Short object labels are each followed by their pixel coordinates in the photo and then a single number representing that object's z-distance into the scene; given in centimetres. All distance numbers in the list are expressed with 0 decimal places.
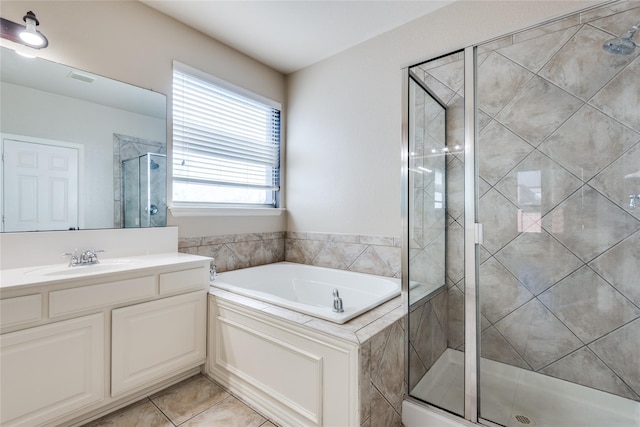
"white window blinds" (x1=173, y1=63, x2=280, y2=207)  245
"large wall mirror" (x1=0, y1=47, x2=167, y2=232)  165
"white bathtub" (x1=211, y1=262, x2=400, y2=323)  229
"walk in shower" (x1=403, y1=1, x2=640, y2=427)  157
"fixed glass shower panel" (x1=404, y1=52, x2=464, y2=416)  168
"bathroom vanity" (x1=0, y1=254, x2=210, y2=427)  132
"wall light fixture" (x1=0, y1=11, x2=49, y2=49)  161
